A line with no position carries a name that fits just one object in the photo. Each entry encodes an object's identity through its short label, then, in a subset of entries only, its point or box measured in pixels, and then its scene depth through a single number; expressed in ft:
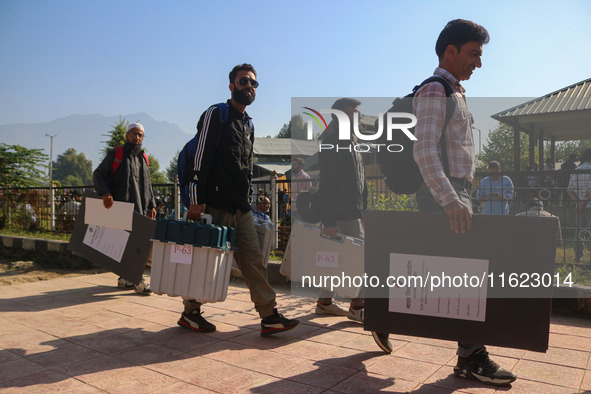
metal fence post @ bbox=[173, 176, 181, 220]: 27.30
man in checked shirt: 8.74
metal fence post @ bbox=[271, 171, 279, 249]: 24.25
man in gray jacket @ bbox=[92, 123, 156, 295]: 17.22
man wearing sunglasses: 11.86
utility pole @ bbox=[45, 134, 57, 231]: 38.75
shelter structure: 38.71
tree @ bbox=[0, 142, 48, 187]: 52.06
